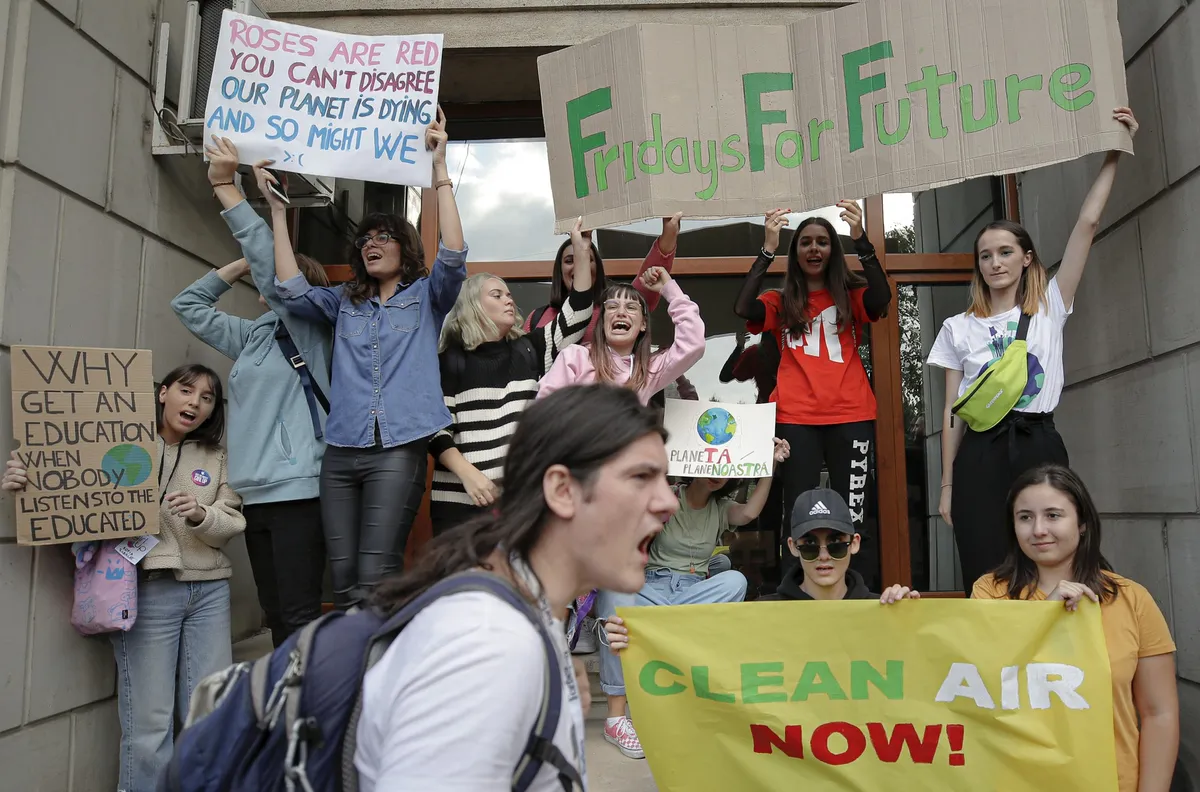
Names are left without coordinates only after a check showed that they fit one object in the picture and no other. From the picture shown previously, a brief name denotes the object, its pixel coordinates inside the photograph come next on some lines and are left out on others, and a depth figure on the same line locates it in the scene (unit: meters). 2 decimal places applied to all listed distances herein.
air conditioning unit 4.42
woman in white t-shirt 3.77
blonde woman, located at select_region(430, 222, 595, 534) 3.90
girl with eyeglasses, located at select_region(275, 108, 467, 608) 3.67
